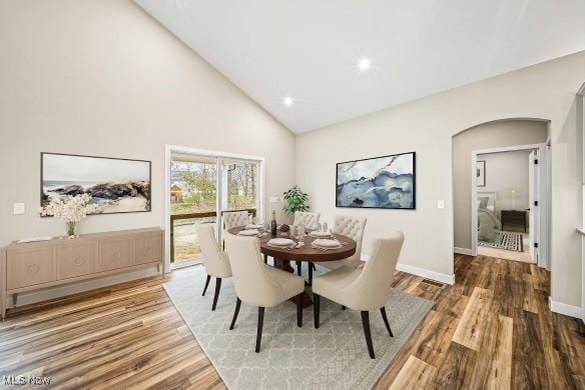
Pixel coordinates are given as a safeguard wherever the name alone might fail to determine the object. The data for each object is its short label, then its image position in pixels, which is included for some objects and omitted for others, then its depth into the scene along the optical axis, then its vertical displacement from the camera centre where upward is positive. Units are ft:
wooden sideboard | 7.90 -2.70
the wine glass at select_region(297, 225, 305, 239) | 9.27 -1.56
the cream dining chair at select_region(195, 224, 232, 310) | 8.30 -2.36
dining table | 6.65 -1.79
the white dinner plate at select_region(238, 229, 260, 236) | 9.32 -1.64
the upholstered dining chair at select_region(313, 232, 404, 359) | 5.82 -2.54
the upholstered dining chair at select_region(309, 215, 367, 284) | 9.44 -1.70
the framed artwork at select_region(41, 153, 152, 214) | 9.43 +0.65
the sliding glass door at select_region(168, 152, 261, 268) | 13.08 +0.04
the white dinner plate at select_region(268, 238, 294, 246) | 7.67 -1.67
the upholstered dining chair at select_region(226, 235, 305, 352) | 6.00 -2.43
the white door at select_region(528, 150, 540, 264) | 13.00 -0.56
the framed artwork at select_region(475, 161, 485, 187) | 23.05 +2.51
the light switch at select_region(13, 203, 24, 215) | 8.79 -0.58
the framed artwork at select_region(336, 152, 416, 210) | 12.12 +0.79
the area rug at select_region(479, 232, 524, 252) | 16.65 -3.86
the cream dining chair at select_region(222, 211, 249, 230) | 12.52 -1.43
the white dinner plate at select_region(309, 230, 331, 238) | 8.99 -1.65
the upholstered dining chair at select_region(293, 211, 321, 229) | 11.98 -1.39
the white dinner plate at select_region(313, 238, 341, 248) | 7.39 -1.68
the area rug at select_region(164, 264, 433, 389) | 5.23 -4.39
